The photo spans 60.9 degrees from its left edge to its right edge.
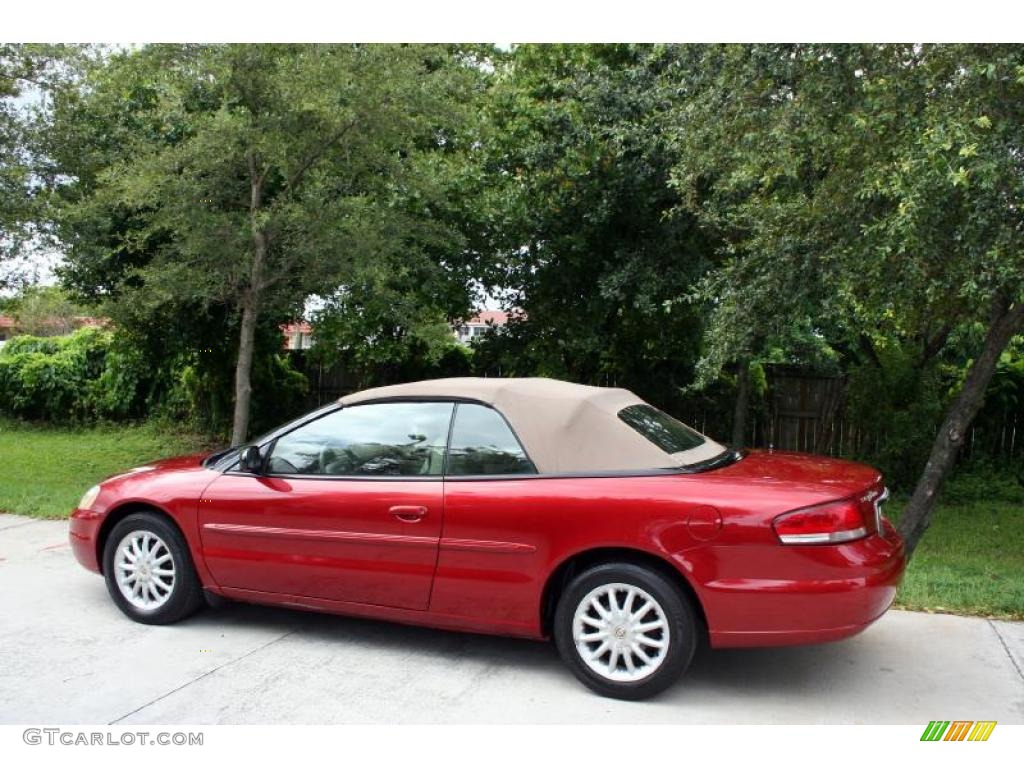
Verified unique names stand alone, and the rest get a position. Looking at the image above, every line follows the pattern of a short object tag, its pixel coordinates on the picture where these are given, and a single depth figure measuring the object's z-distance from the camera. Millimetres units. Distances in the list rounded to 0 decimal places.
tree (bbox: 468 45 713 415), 9984
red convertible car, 3967
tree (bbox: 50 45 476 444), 7898
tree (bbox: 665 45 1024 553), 5305
